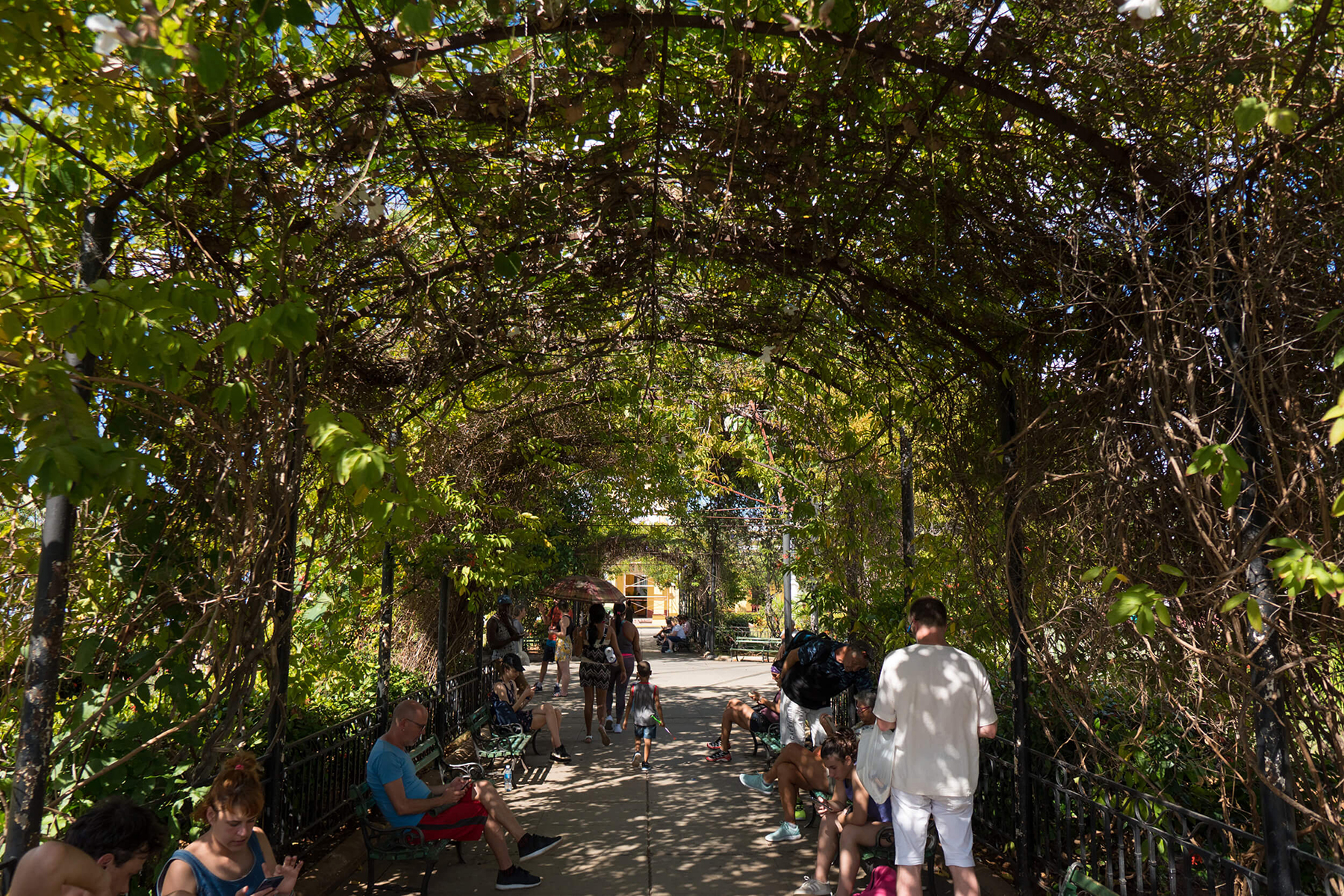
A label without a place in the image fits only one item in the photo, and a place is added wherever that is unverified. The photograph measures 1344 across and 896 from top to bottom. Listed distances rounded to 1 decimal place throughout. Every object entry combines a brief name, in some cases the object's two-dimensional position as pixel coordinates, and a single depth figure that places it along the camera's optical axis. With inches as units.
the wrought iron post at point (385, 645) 290.5
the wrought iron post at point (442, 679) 349.7
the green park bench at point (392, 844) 199.2
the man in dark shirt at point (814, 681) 270.4
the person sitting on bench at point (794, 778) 235.1
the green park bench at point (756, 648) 858.8
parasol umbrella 644.7
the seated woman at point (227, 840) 134.6
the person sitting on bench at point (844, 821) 184.7
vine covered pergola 117.0
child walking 332.2
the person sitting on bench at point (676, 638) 999.0
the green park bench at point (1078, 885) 130.2
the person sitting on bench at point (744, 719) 337.1
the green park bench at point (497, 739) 300.5
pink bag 166.2
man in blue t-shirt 202.4
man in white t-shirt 156.6
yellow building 1738.4
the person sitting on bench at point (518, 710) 337.1
